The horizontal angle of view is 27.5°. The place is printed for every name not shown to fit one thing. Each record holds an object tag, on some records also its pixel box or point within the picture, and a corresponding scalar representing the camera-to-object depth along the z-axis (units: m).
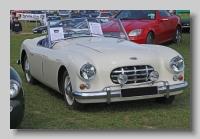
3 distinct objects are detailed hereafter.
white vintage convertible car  5.47
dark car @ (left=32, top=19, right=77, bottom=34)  6.83
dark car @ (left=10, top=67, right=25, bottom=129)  4.31
